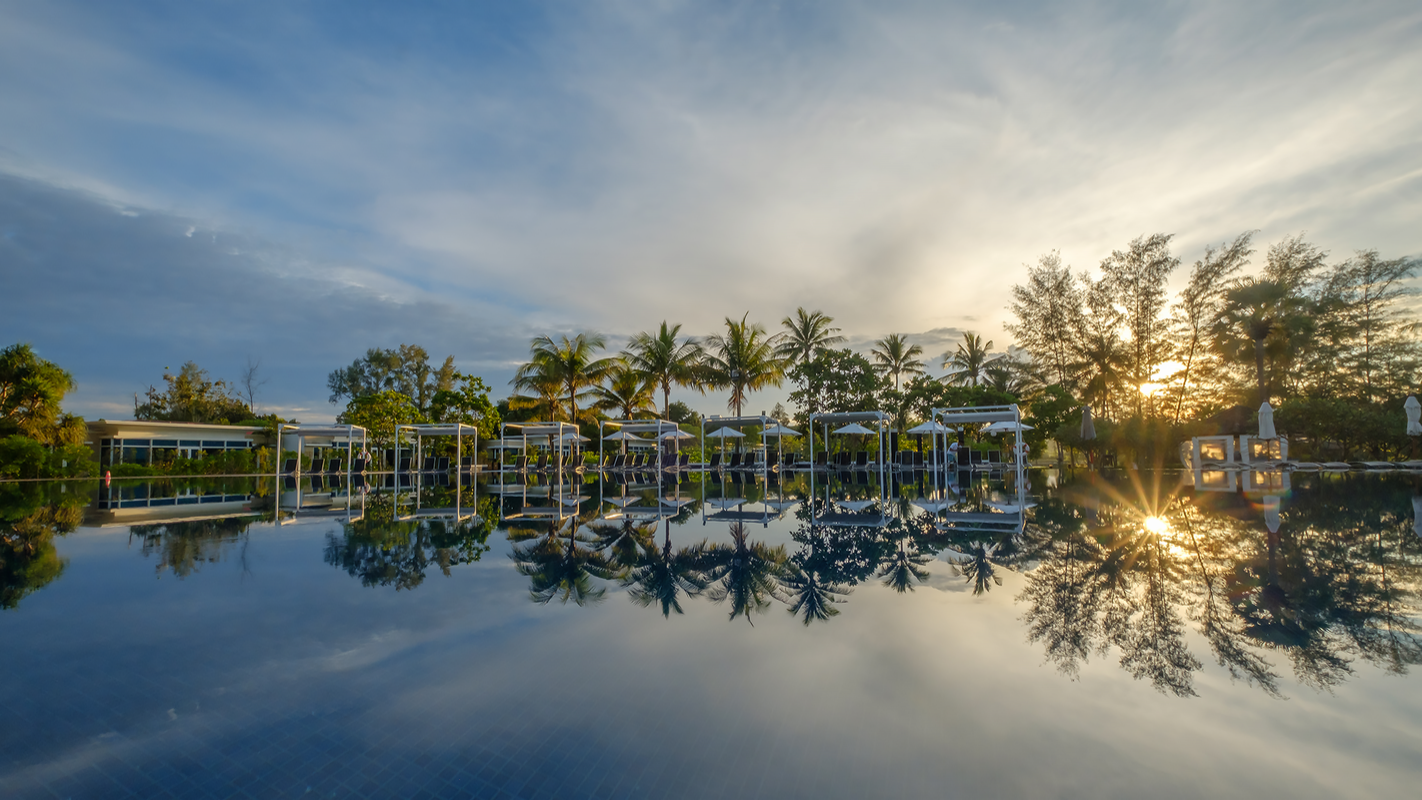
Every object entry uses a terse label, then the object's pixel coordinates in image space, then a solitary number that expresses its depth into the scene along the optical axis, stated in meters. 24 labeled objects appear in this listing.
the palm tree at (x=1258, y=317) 19.75
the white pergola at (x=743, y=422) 19.79
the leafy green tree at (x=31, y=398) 19.81
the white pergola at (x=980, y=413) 16.53
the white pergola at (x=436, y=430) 19.33
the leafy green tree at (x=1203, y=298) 21.41
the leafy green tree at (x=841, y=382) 25.55
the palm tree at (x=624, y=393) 28.22
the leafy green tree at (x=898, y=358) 30.89
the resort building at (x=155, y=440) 23.77
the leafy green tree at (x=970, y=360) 33.34
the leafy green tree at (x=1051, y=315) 24.48
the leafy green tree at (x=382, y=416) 21.50
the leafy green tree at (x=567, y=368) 27.00
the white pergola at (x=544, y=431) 21.05
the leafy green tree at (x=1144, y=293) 22.53
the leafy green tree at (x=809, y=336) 28.64
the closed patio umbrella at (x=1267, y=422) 16.64
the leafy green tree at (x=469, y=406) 22.75
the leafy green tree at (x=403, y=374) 37.91
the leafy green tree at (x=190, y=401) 32.88
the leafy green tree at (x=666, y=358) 27.42
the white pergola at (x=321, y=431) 17.70
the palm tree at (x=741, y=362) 27.56
